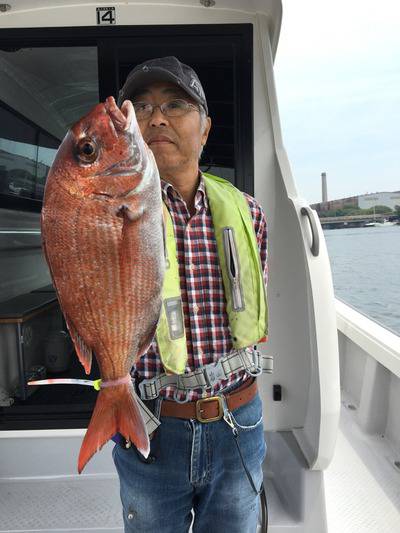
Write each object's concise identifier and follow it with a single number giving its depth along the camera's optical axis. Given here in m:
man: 1.42
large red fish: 0.95
